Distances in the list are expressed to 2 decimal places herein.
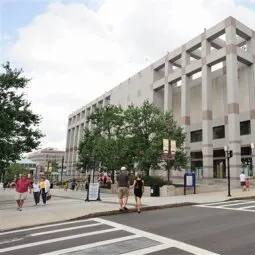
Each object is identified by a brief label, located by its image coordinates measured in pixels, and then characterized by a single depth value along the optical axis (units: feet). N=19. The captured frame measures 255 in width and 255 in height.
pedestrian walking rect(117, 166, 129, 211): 49.06
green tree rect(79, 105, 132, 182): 103.19
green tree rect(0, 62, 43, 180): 78.54
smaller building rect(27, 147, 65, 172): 644.64
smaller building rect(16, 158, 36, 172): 481.71
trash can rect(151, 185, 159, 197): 82.64
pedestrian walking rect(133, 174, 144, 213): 49.12
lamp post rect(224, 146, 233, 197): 79.91
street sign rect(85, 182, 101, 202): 69.87
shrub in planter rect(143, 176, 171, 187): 90.13
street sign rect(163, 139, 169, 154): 79.77
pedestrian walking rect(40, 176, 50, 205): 65.93
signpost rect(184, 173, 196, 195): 85.40
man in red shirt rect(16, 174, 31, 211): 57.47
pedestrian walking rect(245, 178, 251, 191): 92.94
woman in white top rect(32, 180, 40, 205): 65.41
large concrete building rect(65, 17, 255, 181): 122.31
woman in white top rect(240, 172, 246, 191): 93.61
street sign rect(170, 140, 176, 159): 81.81
